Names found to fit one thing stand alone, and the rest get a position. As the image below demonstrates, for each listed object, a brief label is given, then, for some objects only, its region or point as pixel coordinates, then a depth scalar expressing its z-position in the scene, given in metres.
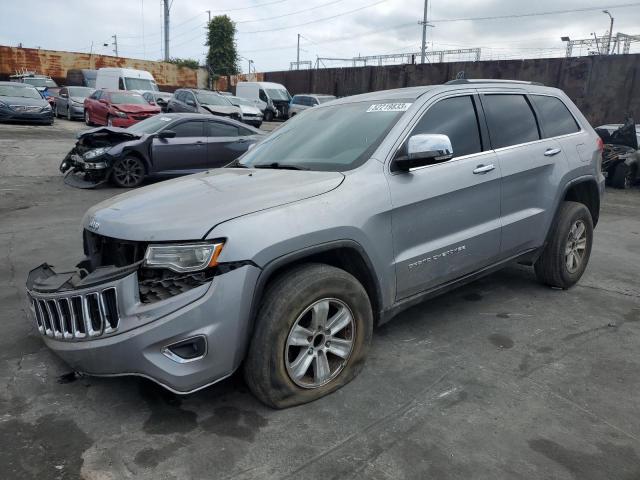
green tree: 46.66
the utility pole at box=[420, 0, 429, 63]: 43.62
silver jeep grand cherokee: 2.57
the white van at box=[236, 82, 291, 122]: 28.89
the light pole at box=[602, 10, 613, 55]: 22.30
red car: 17.75
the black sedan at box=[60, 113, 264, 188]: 9.83
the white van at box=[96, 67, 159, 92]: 24.08
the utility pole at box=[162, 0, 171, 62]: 46.84
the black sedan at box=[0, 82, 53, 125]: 18.98
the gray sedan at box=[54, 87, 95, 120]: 23.65
